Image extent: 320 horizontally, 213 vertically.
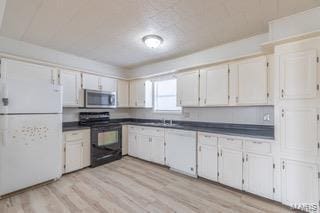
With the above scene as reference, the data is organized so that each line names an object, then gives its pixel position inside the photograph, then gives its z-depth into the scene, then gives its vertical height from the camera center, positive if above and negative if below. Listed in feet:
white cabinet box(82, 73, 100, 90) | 12.60 +2.06
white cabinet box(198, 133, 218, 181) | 9.26 -2.87
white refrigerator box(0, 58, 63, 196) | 7.82 -1.06
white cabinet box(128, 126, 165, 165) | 12.31 -2.91
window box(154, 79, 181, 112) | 14.07 +1.06
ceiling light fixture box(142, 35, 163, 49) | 9.20 +3.85
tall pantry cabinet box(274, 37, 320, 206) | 6.50 -0.48
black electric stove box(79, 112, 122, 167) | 12.12 -2.38
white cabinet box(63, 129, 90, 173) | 10.66 -2.89
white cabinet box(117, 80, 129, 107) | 15.40 +1.37
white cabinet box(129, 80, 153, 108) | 15.08 +1.26
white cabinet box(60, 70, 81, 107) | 11.42 +1.51
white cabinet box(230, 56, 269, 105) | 8.51 +1.42
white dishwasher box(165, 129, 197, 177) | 10.26 -2.90
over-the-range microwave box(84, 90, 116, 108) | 12.65 +0.70
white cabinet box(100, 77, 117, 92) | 13.91 +2.06
